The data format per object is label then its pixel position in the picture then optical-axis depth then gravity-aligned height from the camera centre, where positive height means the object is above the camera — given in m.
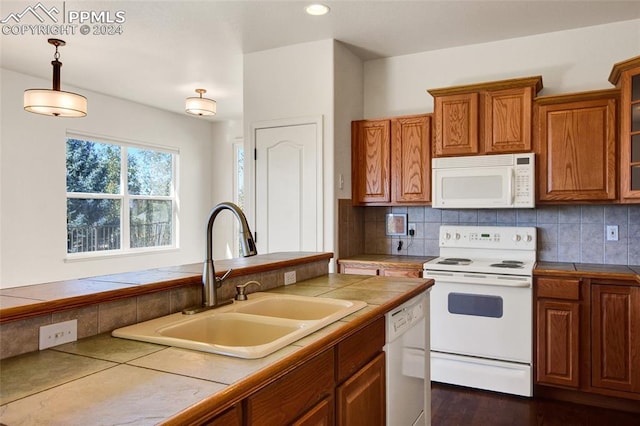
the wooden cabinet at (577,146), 3.13 +0.46
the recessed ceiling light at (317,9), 3.11 +1.41
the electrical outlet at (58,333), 1.19 -0.34
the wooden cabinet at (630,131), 2.96 +0.52
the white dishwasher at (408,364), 1.91 -0.72
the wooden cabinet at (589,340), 2.89 -0.86
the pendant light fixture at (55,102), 3.06 +0.75
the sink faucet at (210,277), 1.60 -0.25
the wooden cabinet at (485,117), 3.35 +0.72
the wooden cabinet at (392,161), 3.76 +0.43
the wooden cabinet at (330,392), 1.05 -0.52
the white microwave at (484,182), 3.32 +0.22
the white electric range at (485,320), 3.11 -0.79
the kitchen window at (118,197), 5.21 +0.18
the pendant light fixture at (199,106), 4.47 +1.04
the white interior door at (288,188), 3.84 +0.20
